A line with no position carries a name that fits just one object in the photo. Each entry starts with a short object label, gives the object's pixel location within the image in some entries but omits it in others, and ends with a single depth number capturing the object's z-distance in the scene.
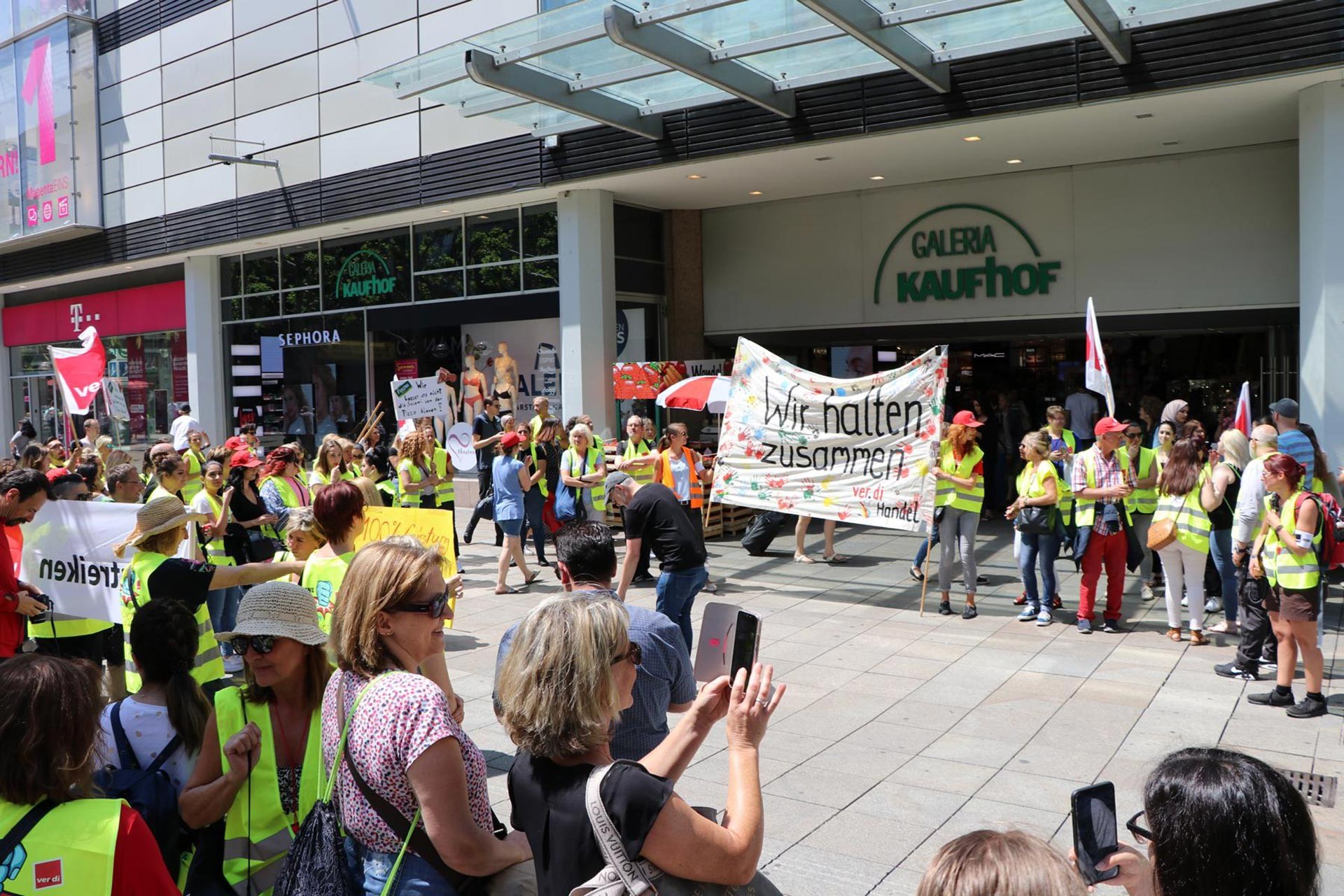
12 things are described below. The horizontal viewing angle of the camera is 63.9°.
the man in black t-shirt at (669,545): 6.94
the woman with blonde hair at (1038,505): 9.51
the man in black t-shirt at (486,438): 15.17
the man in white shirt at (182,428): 16.50
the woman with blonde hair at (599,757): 2.32
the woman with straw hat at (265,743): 3.13
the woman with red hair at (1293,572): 6.74
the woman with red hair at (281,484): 8.97
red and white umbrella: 14.72
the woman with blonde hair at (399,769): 2.62
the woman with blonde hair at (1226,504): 8.66
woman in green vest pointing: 5.05
